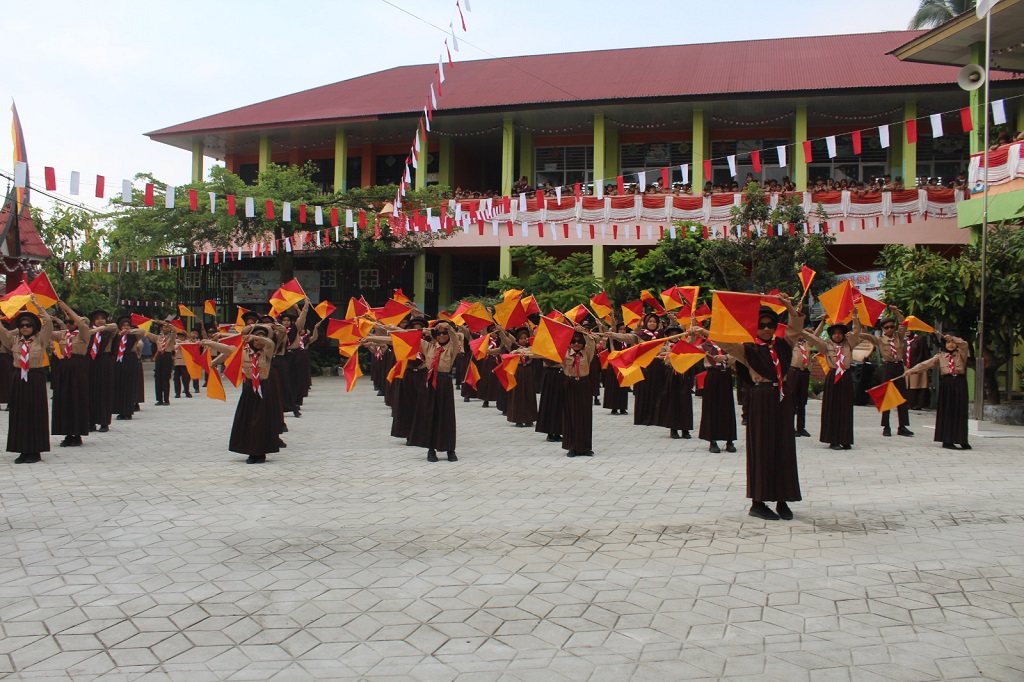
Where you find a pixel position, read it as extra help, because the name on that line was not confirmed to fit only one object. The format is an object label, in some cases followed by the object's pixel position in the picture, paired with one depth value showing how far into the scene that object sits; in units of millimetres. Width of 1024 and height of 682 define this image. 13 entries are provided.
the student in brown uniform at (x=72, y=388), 11914
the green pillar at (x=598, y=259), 27812
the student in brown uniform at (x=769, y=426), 7496
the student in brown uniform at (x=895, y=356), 14164
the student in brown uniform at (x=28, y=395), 10398
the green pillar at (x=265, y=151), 31208
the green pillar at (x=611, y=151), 30322
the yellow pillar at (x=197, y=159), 32781
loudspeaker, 14109
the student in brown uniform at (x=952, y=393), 12453
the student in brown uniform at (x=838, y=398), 12445
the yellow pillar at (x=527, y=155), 31094
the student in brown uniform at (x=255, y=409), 10672
